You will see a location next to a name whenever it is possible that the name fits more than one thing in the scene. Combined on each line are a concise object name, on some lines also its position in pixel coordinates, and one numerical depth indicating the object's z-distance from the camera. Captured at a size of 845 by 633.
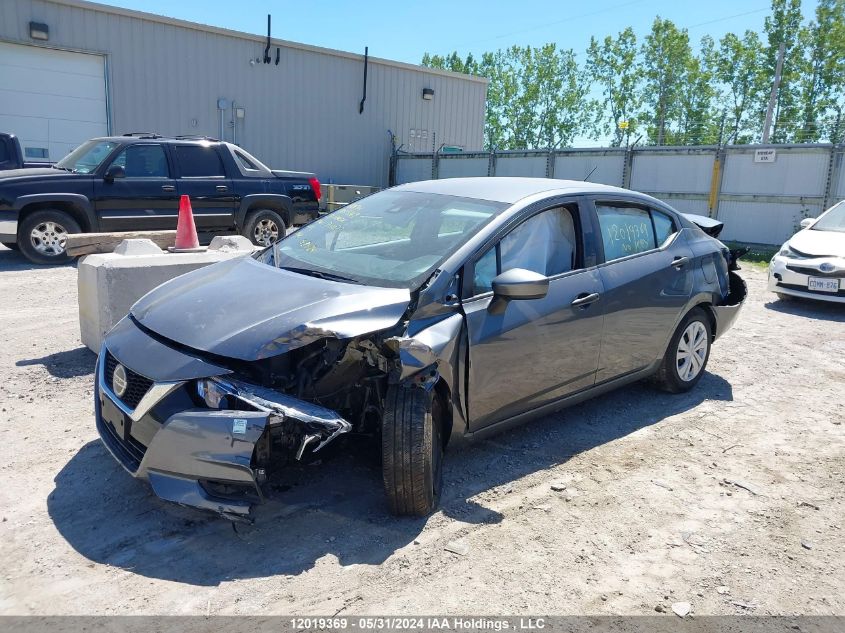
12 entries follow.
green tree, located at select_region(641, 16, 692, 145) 46.28
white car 8.57
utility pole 24.52
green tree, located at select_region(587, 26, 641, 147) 48.56
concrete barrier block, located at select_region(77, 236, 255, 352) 5.25
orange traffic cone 6.66
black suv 9.58
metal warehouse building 16.31
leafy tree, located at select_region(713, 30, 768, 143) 43.41
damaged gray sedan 2.99
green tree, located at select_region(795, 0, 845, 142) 39.03
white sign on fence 14.62
